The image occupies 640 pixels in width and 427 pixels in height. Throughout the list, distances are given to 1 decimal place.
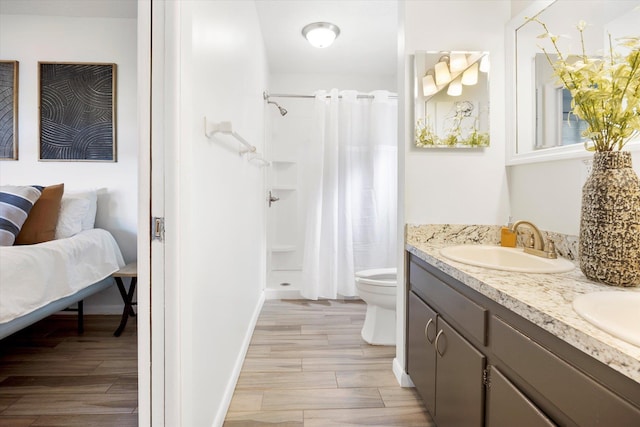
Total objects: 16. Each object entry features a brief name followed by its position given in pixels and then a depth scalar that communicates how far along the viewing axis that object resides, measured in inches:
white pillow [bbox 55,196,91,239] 89.5
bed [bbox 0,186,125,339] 64.1
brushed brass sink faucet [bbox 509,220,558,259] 53.9
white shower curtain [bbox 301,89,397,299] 118.0
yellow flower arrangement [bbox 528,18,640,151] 35.2
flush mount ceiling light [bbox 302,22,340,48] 98.0
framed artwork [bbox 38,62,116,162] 100.0
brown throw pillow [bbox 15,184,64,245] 84.5
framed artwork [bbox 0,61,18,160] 98.2
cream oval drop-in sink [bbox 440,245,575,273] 47.8
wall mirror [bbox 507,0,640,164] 46.1
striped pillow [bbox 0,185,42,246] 77.0
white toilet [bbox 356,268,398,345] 83.8
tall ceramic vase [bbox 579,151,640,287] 35.7
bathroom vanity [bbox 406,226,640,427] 22.4
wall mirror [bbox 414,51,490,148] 66.6
